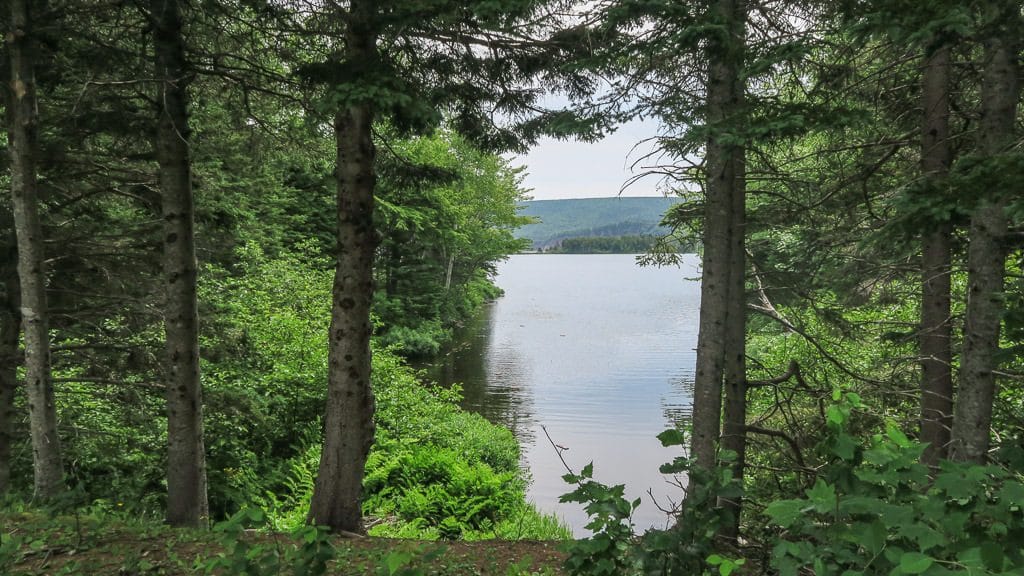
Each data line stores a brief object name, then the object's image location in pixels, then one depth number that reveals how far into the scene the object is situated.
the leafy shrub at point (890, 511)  1.97
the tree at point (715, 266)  5.07
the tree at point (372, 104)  4.94
